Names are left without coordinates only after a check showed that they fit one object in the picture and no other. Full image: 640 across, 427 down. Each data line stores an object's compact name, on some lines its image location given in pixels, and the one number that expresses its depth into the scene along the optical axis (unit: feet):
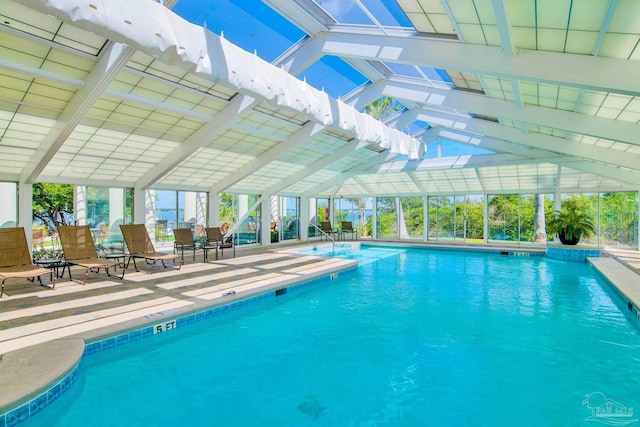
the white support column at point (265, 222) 51.42
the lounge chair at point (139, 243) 28.33
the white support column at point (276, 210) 54.90
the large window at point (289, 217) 56.65
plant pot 43.29
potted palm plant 42.70
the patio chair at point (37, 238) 32.32
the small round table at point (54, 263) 23.95
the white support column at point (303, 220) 59.52
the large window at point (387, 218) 64.44
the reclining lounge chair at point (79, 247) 24.22
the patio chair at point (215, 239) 37.19
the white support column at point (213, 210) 43.01
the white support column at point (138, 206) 36.47
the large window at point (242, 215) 48.16
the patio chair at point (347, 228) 61.46
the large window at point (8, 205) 28.37
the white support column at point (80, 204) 33.01
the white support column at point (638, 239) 45.54
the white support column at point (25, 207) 28.58
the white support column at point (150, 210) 37.55
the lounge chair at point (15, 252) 21.08
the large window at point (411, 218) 61.95
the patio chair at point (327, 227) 60.03
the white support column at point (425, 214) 60.85
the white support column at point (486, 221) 55.06
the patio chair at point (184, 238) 34.14
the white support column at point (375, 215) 65.46
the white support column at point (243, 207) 48.93
